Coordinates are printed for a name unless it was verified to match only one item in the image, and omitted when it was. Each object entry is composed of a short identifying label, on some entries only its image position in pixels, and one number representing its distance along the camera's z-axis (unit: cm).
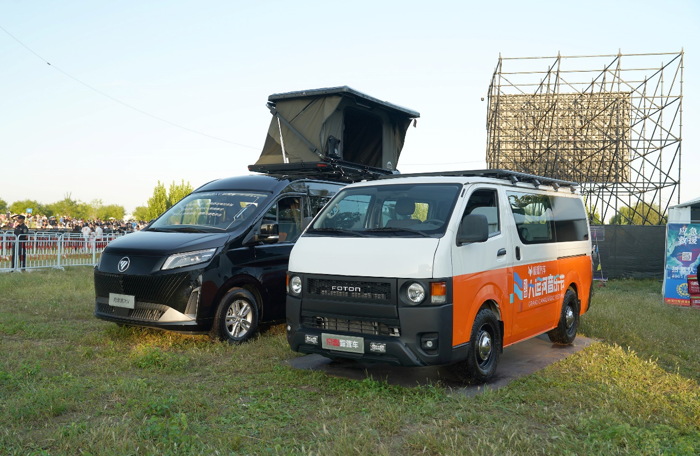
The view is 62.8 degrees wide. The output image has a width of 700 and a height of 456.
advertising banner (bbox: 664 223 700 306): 1335
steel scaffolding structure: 2709
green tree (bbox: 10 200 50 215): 10144
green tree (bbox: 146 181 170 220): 7925
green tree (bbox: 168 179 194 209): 8089
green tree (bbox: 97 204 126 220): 11815
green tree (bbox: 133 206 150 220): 13106
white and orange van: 509
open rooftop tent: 991
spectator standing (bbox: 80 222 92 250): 1978
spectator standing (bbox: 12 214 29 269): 1705
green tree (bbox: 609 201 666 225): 2540
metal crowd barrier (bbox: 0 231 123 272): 1700
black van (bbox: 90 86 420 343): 682
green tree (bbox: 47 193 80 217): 10386
